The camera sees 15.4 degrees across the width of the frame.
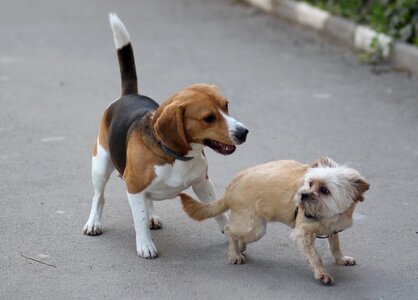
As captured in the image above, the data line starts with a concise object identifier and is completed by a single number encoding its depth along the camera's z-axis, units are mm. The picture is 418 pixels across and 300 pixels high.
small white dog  8168
